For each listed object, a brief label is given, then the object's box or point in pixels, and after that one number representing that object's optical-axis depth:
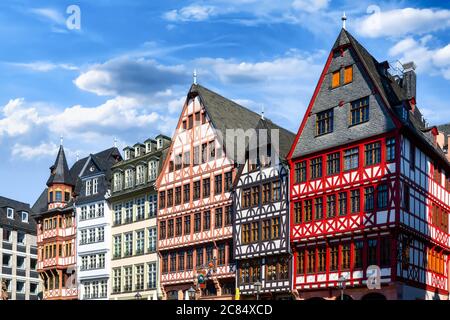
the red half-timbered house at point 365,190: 40.28
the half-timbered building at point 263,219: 46.09
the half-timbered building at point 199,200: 50.91
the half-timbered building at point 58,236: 64.88
